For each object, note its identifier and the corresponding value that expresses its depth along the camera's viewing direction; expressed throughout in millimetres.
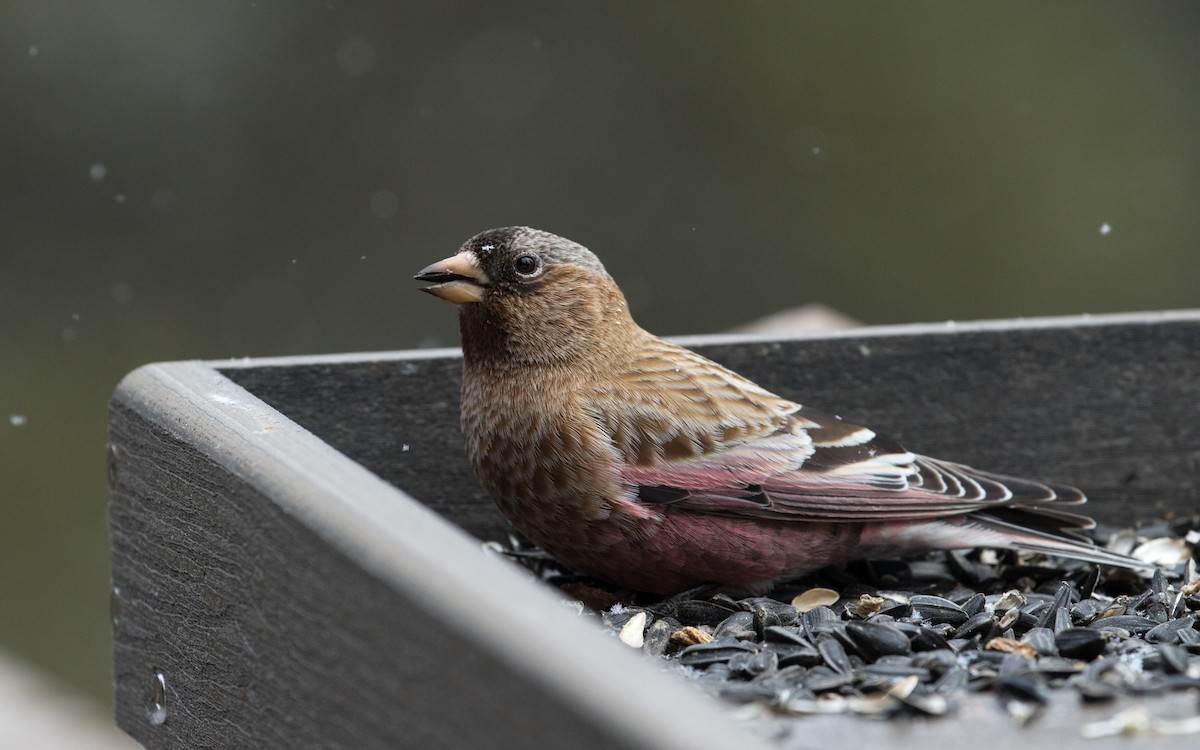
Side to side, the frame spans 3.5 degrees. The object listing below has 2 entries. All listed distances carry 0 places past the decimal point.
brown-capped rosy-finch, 3797
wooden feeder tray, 3681
